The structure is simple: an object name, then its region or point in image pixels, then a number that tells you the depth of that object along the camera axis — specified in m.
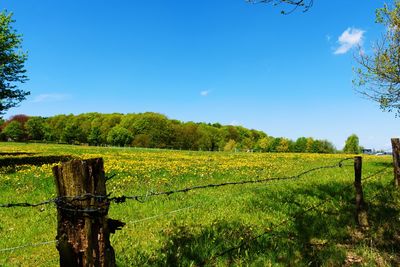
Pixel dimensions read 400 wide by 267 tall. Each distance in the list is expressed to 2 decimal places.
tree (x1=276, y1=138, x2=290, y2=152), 165.00
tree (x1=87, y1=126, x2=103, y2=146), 171.25
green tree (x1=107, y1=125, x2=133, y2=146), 162.00
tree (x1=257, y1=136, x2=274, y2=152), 170.00
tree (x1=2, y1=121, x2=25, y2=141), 165.62
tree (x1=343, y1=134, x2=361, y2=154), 145.86
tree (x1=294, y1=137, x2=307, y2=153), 167.12
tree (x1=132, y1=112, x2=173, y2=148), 141.50
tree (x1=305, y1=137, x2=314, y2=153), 158.73
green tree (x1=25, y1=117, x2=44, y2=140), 171.00
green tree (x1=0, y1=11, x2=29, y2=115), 31.48
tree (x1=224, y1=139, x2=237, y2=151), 161.26
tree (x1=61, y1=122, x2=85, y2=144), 164.48
